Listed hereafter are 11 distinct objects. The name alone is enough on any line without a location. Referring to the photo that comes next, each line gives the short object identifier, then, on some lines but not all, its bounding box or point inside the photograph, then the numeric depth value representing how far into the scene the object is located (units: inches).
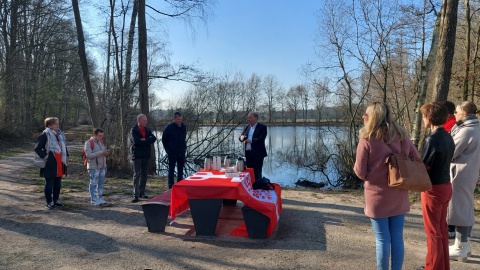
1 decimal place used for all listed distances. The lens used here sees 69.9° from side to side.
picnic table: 172.4
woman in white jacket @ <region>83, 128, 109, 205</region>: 242.8
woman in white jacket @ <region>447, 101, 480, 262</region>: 149.6
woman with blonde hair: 113.6
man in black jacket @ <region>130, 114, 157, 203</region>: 254.2
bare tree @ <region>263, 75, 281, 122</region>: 1896.4
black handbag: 208.8
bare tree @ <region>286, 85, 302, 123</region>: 2011.6
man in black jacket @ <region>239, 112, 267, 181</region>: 256.1
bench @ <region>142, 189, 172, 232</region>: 185.2
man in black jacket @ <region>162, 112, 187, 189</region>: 275.7
